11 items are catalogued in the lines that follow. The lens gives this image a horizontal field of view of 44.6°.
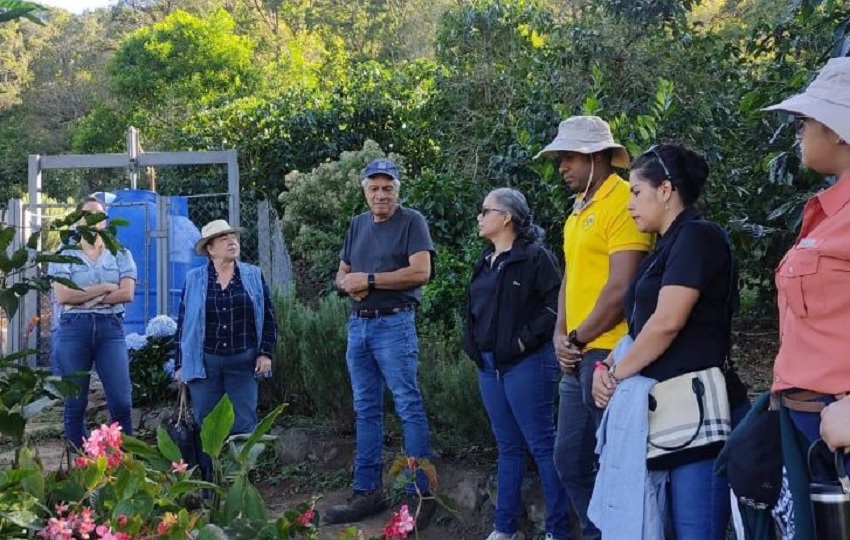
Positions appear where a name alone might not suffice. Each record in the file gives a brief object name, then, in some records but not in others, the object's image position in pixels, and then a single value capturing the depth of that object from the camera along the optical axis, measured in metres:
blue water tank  9.67
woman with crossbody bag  3.22
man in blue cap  5.40
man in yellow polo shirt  3.87
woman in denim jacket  5.68
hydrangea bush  8.28
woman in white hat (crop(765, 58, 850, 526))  2.49
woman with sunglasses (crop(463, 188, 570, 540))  4.71
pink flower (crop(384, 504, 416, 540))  2.37
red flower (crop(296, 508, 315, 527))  2.40
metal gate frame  9.57
